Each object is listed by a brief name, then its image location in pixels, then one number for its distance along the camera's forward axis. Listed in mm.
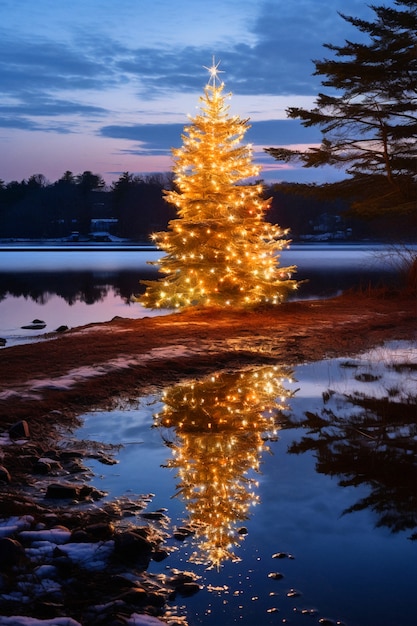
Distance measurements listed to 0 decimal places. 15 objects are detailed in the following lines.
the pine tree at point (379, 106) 21078
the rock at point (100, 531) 4891
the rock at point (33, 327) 21188
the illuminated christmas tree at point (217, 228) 17562
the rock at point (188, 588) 4230
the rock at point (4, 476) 5957
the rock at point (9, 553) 4398
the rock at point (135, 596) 4074
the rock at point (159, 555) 4676
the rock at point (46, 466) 6324
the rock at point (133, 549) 4613
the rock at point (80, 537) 4781
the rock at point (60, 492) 5676
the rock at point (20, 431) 7113
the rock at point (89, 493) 5719
